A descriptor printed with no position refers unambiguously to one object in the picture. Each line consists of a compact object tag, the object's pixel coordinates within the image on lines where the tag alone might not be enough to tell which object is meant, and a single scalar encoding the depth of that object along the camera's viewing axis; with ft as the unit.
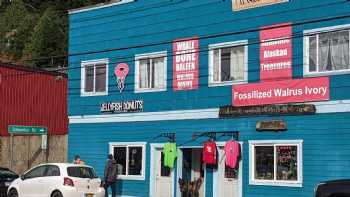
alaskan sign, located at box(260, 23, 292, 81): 67.26
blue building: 64.08
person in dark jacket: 75.87
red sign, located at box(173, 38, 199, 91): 75.87
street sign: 98.84
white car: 67.10
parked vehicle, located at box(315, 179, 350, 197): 40.40
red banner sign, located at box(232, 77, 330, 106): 64.09
